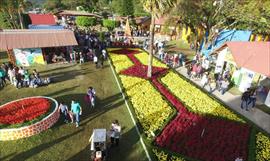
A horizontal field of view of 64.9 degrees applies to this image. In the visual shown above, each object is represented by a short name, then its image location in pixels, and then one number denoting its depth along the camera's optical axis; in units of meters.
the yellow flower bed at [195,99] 17.60
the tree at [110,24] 66.12
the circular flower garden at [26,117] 13.52
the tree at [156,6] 20.75
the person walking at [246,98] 18.45
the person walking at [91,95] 17.28
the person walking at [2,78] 21.39
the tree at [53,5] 117.40
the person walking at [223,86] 21.56
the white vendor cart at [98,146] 11.38
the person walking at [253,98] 18.75
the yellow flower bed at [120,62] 27.46
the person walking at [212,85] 22.83
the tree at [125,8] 77.62
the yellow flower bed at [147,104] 15.57
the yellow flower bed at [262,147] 13.01
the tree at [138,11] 81.12
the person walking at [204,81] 23.02
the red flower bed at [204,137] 12.80
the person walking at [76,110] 14.70
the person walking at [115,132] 12.98
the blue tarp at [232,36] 38.47
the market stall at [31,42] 25.53
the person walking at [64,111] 15.19
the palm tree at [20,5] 42.57
